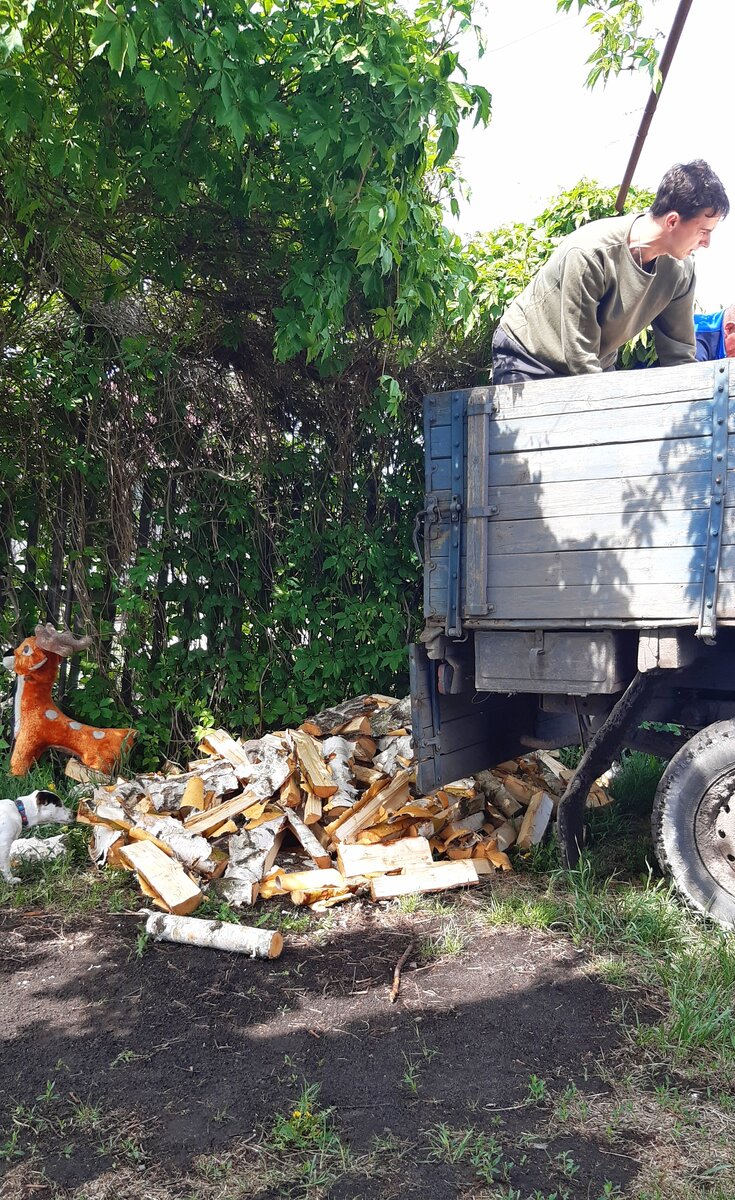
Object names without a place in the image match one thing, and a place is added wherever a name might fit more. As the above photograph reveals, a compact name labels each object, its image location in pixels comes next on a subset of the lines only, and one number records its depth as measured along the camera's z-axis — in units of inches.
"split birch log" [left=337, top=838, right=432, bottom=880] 165.3
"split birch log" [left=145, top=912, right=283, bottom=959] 138.3
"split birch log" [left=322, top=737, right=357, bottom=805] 186.1
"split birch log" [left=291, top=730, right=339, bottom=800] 182.5
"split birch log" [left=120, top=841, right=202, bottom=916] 150.9
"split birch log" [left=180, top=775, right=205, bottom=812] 185.6
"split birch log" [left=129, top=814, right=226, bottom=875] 165.5
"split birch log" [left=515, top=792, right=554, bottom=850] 176.9
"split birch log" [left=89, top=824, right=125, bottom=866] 171.2
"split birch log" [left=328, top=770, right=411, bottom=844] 177.9
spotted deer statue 208.8
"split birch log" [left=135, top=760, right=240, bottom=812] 190.7
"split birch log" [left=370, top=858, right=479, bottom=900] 159.3
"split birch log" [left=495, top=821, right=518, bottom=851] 176.6
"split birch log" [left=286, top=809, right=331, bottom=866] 173.5
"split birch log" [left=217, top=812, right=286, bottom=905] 158.5
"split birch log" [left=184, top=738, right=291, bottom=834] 178.9
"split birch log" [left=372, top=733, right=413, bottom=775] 193.9
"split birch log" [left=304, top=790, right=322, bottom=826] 180.1
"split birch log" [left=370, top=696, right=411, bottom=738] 205.8
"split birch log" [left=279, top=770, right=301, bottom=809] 183.3
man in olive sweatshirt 147.9
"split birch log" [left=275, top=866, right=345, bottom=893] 161.2
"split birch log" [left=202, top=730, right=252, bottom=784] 194.9
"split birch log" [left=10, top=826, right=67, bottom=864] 171.9
